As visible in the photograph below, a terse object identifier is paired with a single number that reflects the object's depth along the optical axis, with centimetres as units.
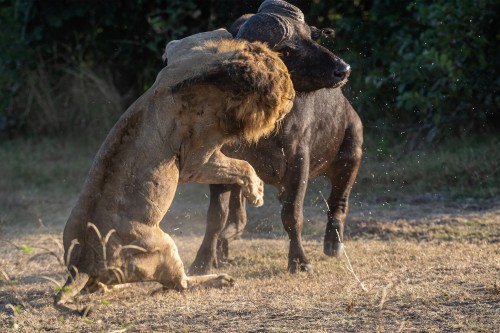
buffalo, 1330
